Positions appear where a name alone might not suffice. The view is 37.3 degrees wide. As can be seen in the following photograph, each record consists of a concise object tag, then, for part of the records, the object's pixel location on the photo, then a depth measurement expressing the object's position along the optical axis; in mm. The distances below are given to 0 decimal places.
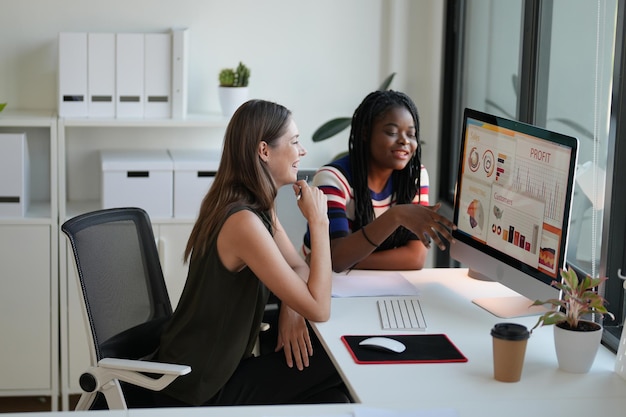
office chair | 2238
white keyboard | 2238
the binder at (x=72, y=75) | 3615
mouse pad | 2012
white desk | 1777
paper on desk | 2531
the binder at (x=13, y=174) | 3549
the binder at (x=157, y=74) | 3656
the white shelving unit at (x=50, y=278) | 3607
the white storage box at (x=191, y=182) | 3656
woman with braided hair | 2680
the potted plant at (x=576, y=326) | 1918
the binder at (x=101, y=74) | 3631
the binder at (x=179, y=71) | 3650
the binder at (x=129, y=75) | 3639
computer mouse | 2043
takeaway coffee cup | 1863
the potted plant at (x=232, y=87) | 3791
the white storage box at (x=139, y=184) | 3621
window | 2357
